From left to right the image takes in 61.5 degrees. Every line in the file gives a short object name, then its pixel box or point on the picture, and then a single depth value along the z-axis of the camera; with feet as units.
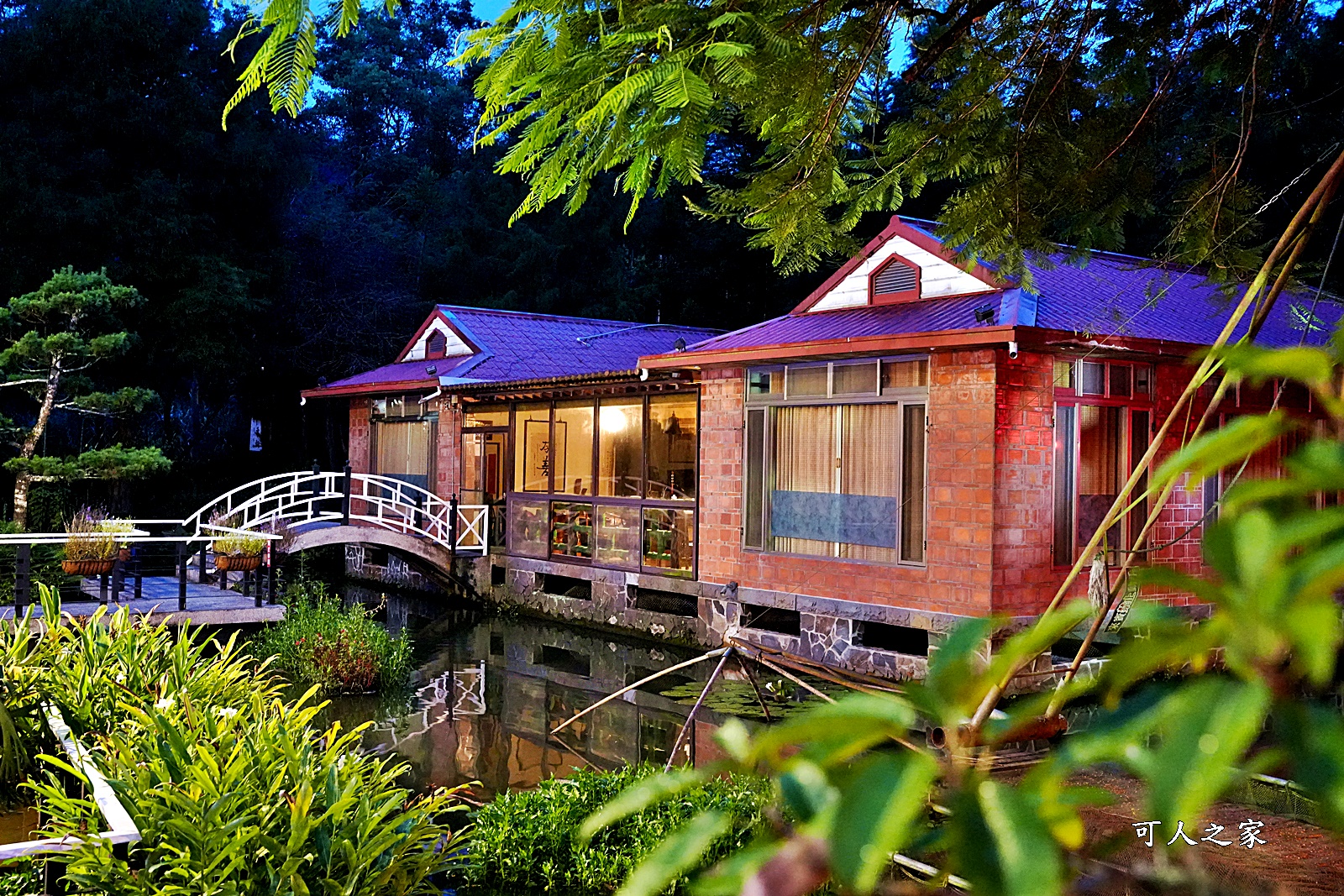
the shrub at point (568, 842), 16.28
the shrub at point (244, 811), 11.99
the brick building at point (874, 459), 35.68
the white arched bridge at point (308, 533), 38.86
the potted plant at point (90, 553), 38.47
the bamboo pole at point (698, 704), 15.39
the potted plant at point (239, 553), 42.45
